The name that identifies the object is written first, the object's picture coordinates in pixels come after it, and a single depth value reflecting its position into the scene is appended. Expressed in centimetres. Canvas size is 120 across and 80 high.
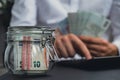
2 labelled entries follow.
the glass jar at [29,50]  54
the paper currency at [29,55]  54
